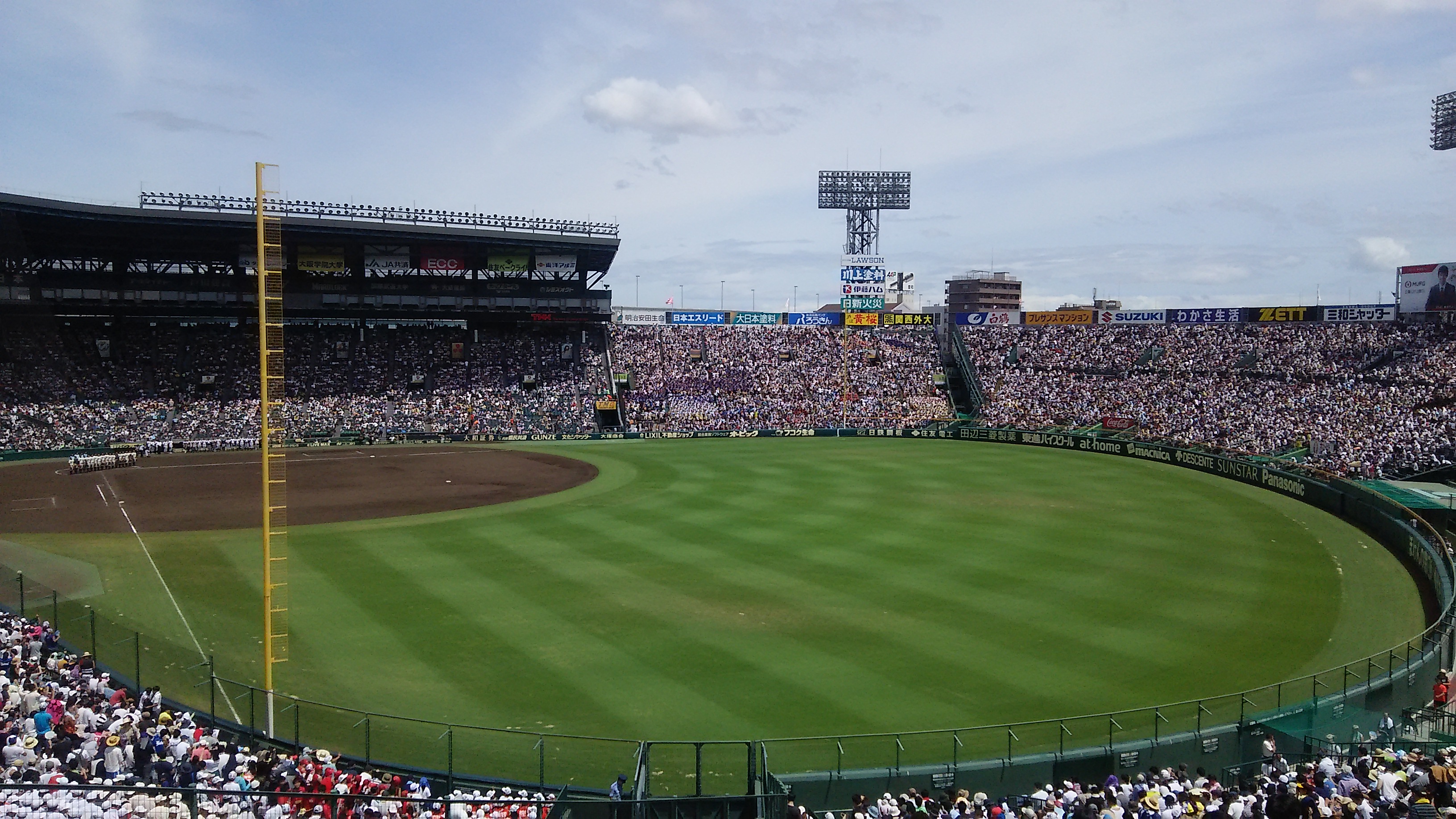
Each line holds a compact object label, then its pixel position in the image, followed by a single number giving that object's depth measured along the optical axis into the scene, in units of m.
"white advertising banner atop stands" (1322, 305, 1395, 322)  66.94
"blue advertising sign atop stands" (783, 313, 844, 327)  92.25
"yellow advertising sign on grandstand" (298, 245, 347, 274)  71.06
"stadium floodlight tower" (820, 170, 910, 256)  102.00
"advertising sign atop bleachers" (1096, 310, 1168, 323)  79.81
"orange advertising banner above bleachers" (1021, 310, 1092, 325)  84.38
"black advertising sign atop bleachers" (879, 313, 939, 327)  92.25
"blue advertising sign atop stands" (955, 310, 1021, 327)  88.00
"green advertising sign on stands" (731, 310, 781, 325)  91.06
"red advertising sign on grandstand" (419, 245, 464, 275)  74.06
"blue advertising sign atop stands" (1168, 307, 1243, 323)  75.12
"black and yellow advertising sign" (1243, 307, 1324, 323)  70.88
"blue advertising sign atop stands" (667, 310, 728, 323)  89.25
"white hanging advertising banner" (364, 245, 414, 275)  72.56
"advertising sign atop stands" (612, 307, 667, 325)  88.06
